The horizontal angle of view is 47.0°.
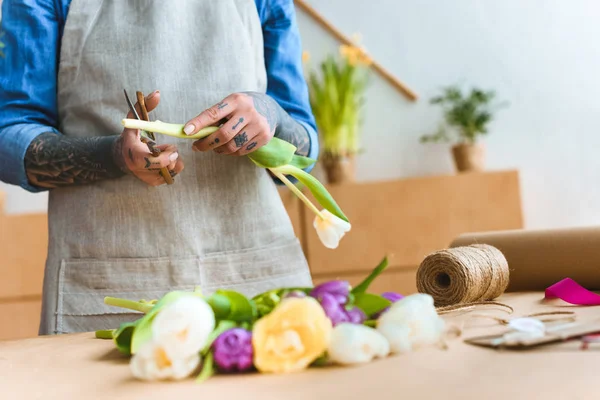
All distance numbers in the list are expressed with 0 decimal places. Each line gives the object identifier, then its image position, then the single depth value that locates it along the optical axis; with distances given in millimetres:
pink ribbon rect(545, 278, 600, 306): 808
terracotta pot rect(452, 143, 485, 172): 2799
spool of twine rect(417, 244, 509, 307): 859
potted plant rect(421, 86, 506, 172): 2811
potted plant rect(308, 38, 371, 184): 2934
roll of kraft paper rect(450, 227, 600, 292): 992
